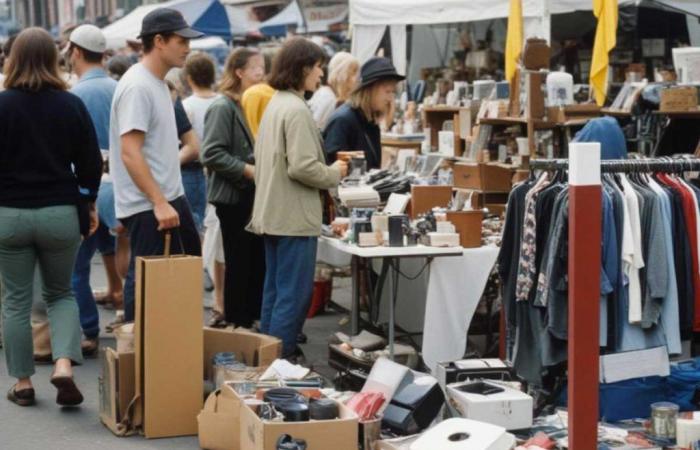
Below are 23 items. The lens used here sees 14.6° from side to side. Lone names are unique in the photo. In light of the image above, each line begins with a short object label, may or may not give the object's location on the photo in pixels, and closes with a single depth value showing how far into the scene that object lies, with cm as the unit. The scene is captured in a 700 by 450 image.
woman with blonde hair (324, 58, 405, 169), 1714
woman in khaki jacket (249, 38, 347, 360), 1426
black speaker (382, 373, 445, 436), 1198
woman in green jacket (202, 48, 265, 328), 1631
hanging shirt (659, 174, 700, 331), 1262
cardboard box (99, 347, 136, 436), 1275
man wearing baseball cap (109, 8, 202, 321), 1322
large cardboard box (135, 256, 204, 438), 1245
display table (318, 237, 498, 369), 1443
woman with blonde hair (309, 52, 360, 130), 1995
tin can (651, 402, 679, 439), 1219
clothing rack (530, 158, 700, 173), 1252
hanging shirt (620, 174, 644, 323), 1244
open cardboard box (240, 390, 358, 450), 1084
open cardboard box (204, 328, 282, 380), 1378
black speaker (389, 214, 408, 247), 1452
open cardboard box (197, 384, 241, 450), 1208
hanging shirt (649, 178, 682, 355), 1252
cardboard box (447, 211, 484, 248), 1473
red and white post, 972
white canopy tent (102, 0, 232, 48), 4456
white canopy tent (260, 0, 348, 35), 4641
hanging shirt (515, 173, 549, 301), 1295
